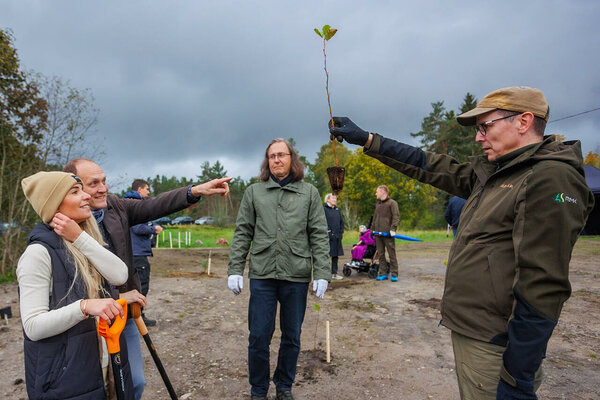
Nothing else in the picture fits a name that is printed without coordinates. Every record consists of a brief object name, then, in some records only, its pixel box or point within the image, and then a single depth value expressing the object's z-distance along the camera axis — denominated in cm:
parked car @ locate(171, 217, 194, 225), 5094
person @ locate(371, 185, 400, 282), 852
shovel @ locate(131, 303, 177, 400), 218
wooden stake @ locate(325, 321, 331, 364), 401
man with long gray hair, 309
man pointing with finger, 219
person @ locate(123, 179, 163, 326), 507
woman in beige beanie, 166
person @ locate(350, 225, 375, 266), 938
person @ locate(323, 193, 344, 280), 870
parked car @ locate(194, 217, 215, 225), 4794
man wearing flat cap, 154
